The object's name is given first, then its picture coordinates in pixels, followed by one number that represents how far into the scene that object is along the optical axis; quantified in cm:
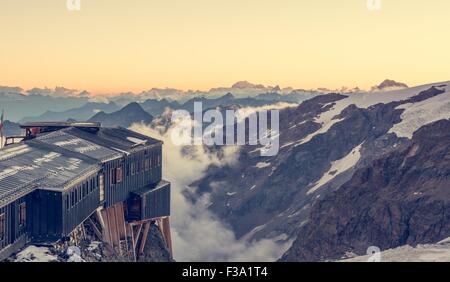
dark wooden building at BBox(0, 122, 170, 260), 5056
